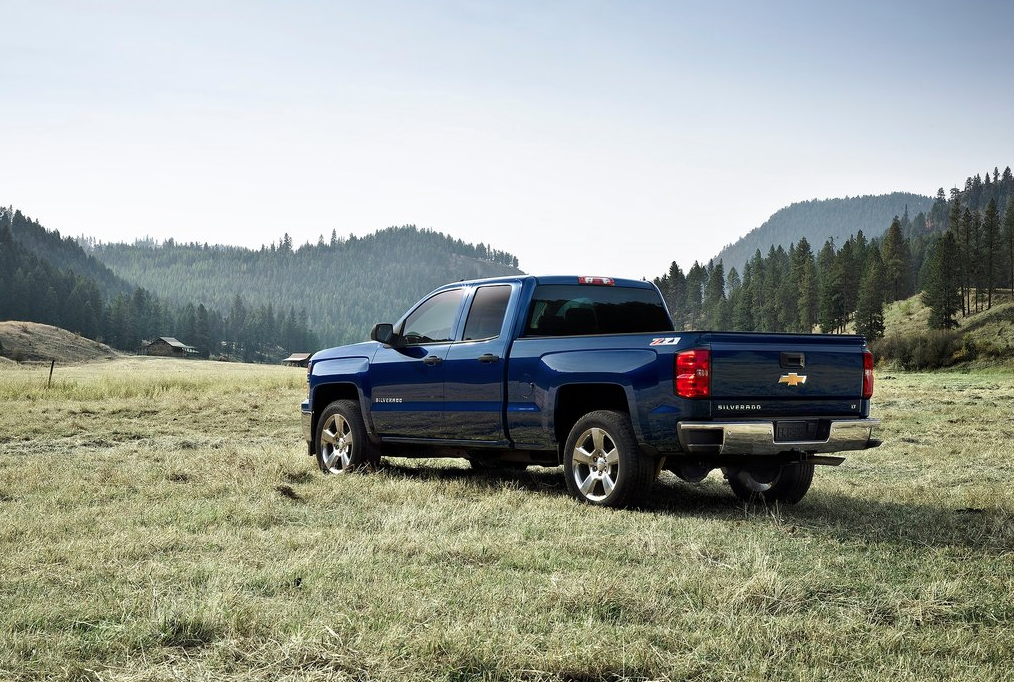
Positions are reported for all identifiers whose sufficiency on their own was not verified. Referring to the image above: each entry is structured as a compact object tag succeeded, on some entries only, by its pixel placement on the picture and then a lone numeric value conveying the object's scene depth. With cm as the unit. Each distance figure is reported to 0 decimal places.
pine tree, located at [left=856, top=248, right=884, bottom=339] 10150
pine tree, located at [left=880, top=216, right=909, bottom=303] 12731
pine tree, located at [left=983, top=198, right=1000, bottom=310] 11169
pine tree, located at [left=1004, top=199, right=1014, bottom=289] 11968
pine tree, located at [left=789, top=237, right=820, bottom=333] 12588
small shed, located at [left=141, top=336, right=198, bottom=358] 13550
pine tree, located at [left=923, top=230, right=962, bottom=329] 10044
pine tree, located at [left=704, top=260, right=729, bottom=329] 14700
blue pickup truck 748
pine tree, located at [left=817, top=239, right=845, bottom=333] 11506
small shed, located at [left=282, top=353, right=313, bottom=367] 14249
